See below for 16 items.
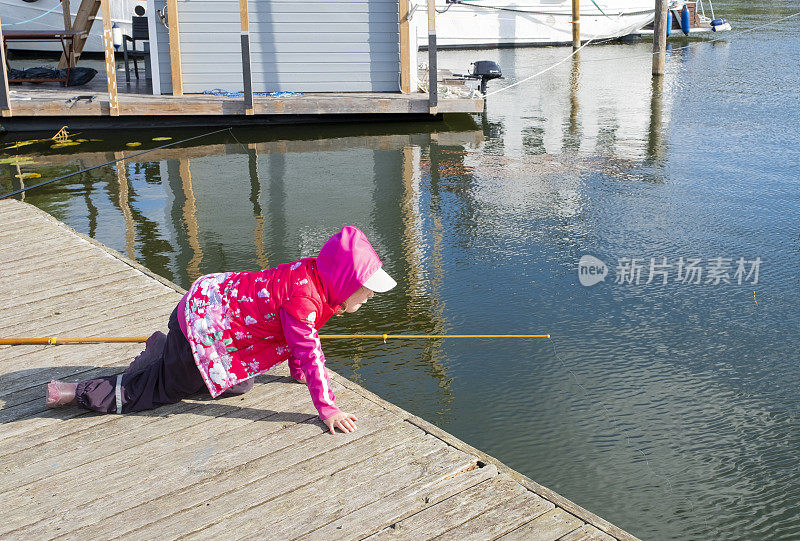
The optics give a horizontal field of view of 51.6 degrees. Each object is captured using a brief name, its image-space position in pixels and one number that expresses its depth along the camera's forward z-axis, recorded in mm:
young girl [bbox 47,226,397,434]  3303
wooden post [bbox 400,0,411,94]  12828
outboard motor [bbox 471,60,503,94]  13617
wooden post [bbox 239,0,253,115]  11727
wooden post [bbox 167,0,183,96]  12609
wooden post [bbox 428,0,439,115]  11531
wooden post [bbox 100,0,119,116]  11539
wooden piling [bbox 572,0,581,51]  24064
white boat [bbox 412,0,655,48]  23672
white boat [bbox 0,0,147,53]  21875
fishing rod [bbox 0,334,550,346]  4363
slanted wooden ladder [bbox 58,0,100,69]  14102
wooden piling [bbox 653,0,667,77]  16656
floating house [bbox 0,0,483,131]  12406
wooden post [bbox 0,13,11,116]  11594
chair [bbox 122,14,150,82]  13414
